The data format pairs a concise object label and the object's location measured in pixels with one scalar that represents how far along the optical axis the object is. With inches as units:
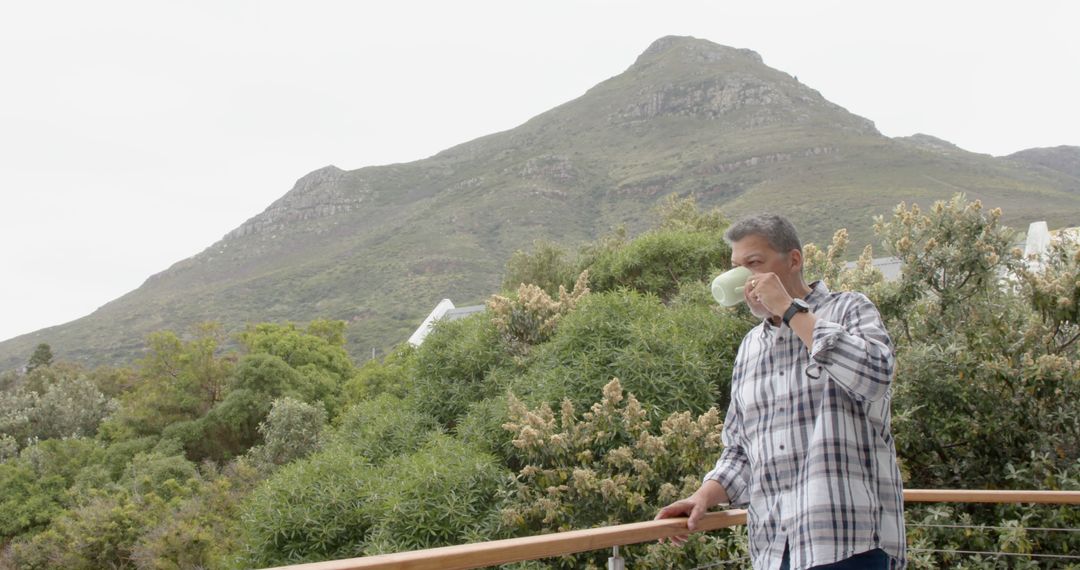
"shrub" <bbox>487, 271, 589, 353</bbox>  247.0
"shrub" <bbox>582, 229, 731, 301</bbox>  311.1
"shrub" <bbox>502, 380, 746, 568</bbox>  155.3
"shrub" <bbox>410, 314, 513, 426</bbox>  240.8
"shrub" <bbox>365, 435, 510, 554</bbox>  169.6
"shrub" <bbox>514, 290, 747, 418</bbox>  193.2
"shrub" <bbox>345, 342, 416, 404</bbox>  415.5
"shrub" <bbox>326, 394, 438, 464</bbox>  230.8
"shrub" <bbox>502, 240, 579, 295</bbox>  559.8
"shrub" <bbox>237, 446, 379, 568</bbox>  184.2
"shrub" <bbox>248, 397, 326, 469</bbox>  672.4
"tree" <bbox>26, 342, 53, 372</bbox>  1736.0
